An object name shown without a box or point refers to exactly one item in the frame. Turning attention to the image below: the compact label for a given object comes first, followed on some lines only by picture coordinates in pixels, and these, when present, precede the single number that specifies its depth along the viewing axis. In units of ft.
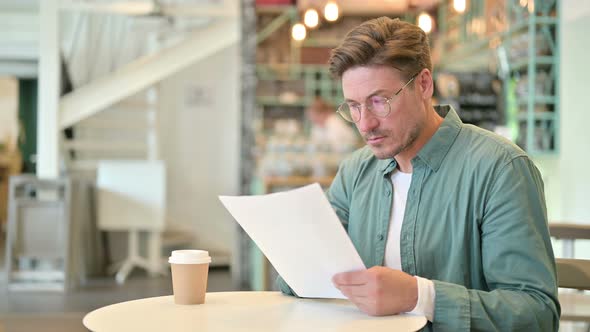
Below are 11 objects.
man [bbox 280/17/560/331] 5.19
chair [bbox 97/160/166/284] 27.35
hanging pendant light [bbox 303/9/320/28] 20.67
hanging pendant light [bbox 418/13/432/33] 19.85
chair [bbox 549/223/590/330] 7.04
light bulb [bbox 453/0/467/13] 18.54
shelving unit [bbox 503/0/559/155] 18.76
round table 4.80
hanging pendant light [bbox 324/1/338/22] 19.44
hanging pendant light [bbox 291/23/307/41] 23.35
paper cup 5.64
